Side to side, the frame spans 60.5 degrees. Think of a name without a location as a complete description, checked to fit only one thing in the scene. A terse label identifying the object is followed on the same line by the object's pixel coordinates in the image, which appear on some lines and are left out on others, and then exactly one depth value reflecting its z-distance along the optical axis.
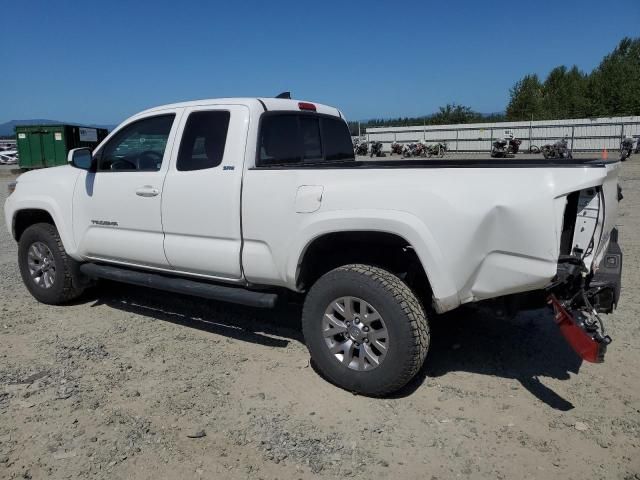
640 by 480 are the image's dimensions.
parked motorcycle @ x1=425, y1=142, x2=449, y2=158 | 34.56
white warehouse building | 32.81
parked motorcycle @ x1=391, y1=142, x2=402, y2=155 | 37.94
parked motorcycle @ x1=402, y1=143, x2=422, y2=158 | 34.56
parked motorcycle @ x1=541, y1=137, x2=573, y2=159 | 24.11
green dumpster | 24.17
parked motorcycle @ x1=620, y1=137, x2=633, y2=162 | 26.63
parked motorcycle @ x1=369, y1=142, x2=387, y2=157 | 37.53
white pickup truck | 3.11
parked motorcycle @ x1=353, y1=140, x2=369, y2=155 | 38.94
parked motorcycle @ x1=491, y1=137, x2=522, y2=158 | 29.66
